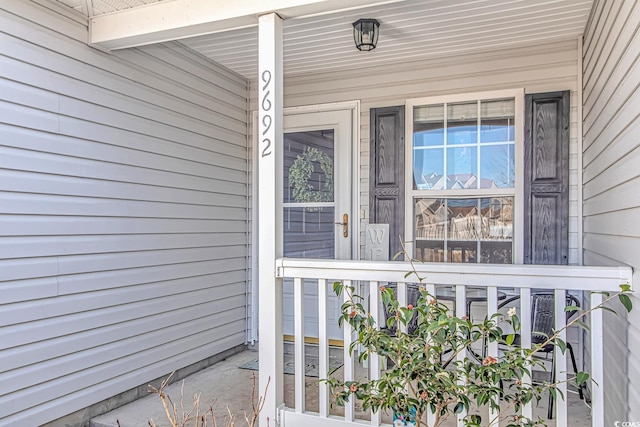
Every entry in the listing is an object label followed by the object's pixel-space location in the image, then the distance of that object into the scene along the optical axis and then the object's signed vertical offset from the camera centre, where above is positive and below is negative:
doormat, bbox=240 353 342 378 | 3.60 -1.29
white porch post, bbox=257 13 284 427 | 2.46 +0.04
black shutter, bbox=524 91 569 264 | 3.31 +0.24
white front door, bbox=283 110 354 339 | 4.00 +0.15
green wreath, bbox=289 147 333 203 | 4.11 +0.31
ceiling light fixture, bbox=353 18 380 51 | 3.04 +1.23
